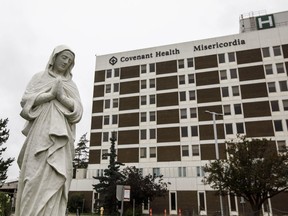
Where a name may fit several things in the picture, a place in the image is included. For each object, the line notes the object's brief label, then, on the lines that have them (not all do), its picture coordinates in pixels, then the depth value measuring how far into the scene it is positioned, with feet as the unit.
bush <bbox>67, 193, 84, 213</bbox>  136.36
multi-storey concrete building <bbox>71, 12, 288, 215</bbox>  133.90
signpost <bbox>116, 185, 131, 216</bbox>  43.93
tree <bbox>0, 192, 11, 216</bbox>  53.85
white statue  12.44
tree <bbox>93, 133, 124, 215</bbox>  108.17
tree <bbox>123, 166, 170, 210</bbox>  109.50
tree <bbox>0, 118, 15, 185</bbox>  115.04
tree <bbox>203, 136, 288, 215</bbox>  78.28
